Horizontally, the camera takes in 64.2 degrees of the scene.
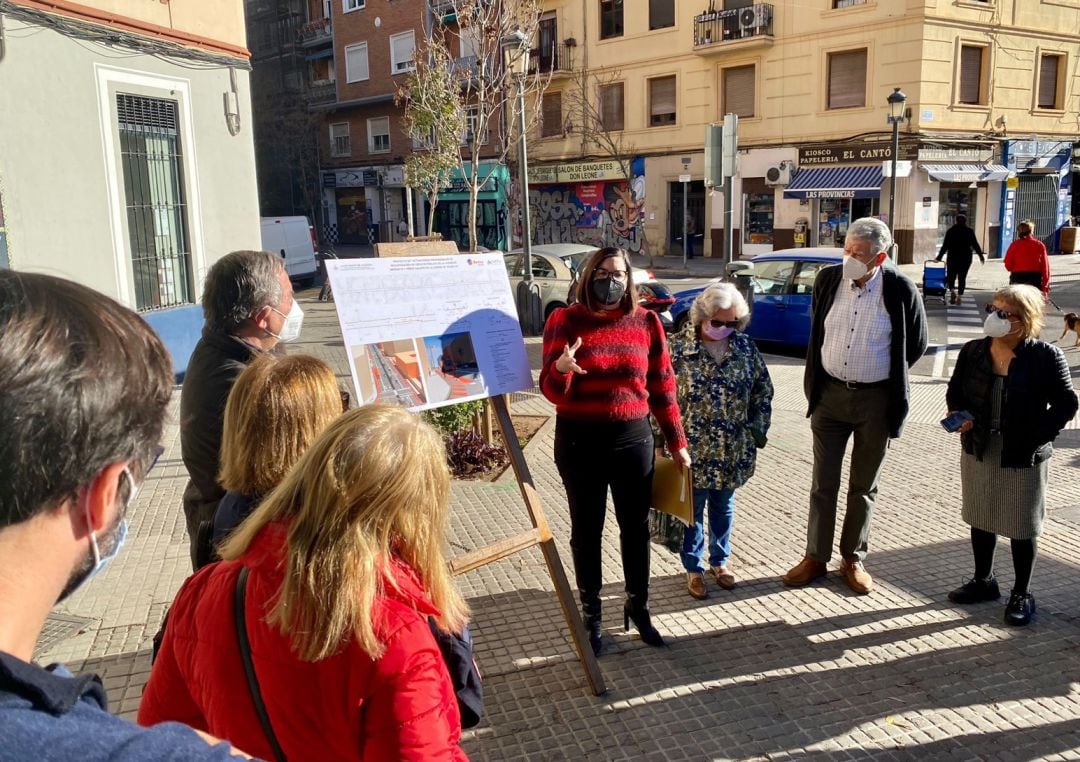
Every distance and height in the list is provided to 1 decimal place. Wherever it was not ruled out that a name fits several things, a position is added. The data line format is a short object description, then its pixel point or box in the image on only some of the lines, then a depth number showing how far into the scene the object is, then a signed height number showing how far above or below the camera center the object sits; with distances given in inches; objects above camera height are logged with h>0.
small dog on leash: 392.2 -53.1
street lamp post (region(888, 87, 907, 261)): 749.8 +78.1
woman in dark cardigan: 163.8 -40.7
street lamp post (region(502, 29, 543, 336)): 433.4 +2.4
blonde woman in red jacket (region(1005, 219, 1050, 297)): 479.2 -30.0
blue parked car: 466.0 -46.6
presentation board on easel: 135.4 -20.2
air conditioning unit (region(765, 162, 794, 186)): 1063.0 +43.5
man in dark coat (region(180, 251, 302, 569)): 113.6 -17.0
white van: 848.9 -21.4
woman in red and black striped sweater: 150.0 -33.7
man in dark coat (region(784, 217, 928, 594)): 175.9 -34.5
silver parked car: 526.1 -36.1
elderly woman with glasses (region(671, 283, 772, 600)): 179.6 -40.2
